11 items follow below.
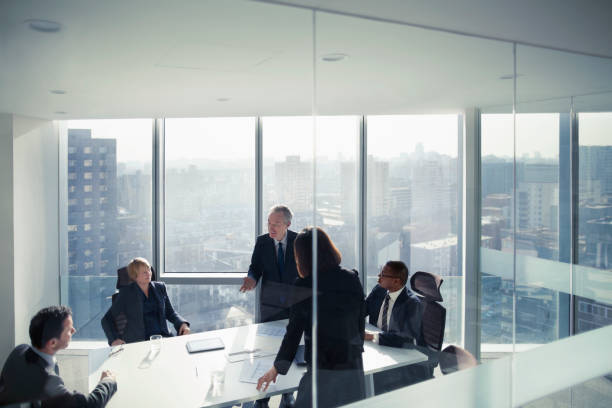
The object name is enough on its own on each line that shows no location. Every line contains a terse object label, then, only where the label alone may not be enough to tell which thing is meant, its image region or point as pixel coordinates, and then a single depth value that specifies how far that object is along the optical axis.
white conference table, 2.38
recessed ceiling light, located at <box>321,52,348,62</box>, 2.43
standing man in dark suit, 2.98
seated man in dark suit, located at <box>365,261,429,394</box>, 2.62
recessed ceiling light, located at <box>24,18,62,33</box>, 1.93
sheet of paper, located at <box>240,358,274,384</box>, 2.61
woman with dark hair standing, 2.40
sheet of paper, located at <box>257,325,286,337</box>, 3.11
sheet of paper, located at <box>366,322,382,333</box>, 2.55
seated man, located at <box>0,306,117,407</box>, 1.54
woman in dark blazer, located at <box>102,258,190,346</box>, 2.55
